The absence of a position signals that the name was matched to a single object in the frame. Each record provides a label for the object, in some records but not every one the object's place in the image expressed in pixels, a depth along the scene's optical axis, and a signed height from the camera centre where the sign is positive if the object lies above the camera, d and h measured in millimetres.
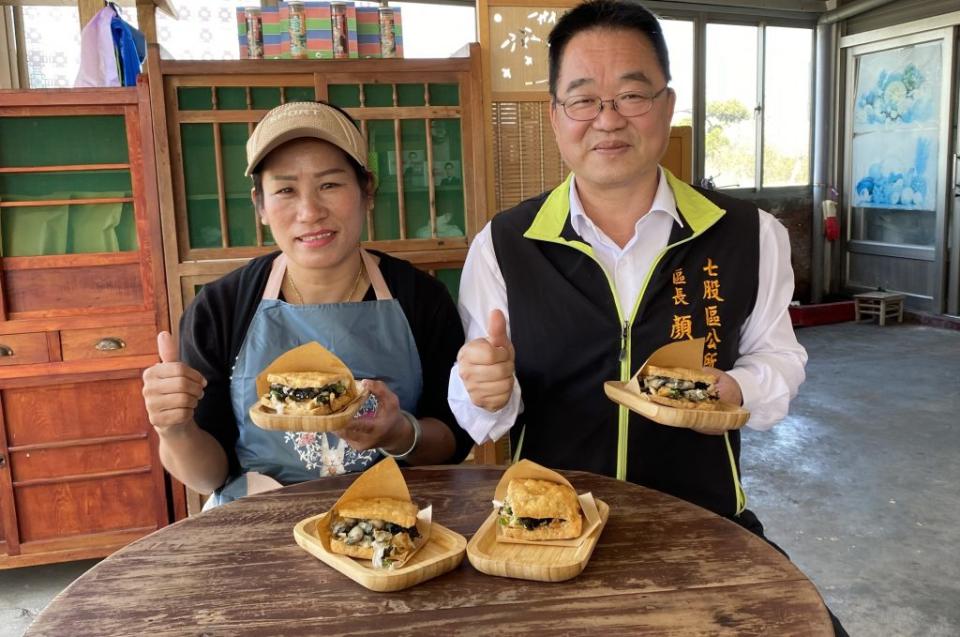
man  1755 -193
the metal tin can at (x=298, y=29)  3176 +782
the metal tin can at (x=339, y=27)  3213 +793
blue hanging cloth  3250 +743
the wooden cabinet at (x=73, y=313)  3166 -369
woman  1833 -286
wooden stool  8180 -1150
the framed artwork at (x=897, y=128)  7871 +739
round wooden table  1137 -604
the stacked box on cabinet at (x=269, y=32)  3230 +782
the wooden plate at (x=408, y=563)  1225 -575
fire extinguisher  8836 -226
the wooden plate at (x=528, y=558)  1236 -578
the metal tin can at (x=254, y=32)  3221 +782
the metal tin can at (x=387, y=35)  3340 +779
